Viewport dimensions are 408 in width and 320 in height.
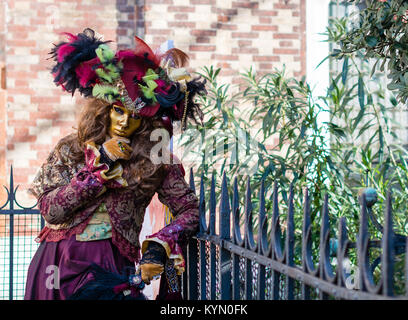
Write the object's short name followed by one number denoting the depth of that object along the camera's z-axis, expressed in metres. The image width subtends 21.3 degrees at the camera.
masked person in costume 4.89
